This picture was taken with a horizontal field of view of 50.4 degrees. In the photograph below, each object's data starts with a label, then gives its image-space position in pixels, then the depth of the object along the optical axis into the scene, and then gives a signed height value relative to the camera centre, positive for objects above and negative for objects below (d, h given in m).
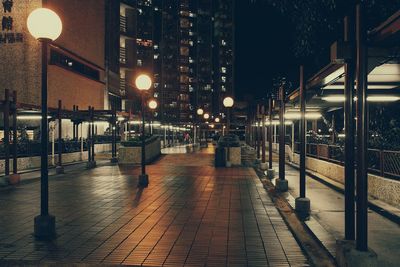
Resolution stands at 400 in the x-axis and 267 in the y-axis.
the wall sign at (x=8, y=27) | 29.81 +7.73
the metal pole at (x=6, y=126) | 13.85 +0.34
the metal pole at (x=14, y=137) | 14.25 -0.02
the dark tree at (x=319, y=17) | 8.71 +2.63
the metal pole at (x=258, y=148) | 23.12 -0.67
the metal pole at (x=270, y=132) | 16.28 +0.12
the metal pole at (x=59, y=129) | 17.96 +0.33
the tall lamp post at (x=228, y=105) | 20.13 +1.46
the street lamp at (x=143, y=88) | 13.60 +1.62
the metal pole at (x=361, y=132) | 5.14 +0.04
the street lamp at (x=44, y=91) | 7.15 +0.78
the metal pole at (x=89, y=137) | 20.69 -0.04
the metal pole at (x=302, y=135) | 9.36 +0.01
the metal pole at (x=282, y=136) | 12.37 -0.01
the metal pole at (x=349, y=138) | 5.72 -0.04
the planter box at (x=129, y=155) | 22.17 -0.99
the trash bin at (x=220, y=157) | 20.62 -1.03
